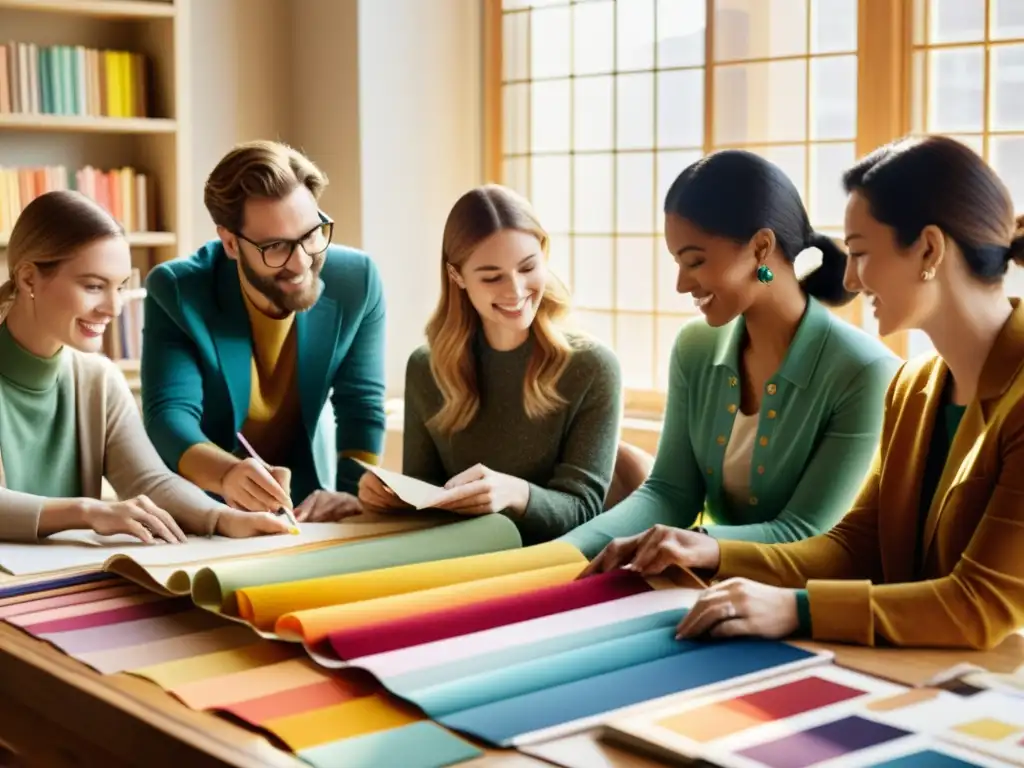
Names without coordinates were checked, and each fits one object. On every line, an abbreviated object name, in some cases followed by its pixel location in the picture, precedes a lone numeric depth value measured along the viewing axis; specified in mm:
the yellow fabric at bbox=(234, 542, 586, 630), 1588
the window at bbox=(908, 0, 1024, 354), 3953
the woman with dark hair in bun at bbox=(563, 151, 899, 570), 2002
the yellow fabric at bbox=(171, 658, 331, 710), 1341
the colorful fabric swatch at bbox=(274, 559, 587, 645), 1499
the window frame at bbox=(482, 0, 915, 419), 4082
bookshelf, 4461
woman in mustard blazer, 1521
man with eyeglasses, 2650
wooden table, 1212
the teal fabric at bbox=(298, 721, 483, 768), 1173
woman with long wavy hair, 2383
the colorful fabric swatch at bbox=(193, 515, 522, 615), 1666
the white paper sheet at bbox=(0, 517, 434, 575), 1945
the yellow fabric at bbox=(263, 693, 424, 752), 1231
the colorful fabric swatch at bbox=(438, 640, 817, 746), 1241
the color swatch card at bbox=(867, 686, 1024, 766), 1190
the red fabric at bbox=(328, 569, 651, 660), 1456
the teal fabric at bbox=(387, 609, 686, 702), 1339
